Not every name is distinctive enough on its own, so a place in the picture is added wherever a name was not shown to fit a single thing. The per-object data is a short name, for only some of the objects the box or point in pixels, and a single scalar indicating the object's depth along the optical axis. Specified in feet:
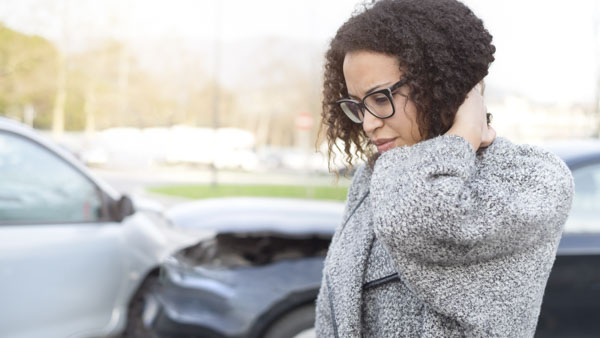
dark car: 8.14
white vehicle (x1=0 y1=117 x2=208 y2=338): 9.16
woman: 2.88
